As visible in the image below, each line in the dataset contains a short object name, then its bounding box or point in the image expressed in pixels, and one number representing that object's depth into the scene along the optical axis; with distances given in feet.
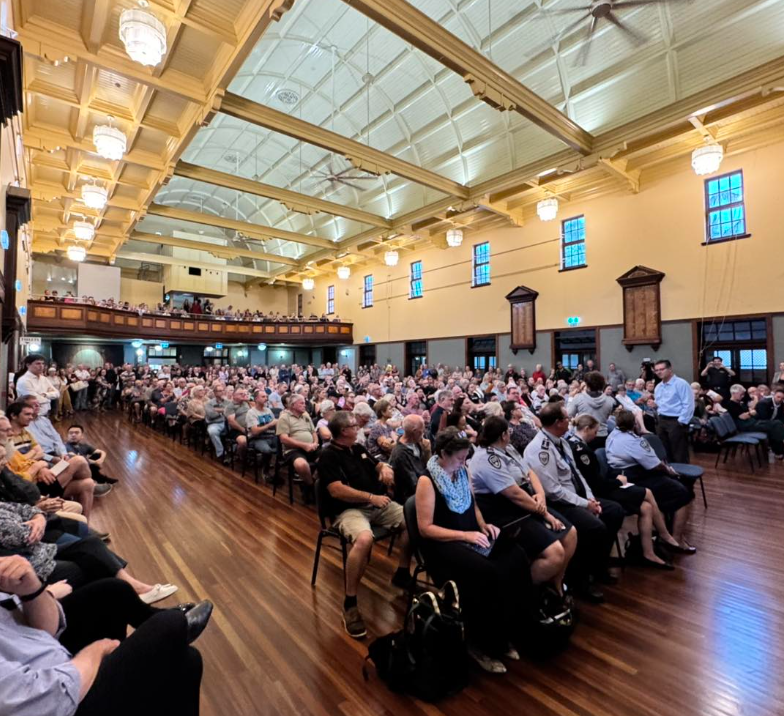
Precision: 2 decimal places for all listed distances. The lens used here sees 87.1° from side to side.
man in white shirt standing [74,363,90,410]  42.07
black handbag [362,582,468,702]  5.85
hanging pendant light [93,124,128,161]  21.47
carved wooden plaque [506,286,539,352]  39.91
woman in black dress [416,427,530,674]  6.46
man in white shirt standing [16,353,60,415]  15.88
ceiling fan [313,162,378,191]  34.55
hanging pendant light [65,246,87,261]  38.76
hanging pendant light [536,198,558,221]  31.81
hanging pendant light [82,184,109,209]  28.04
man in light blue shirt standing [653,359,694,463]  14.90
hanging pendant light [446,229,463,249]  39.45
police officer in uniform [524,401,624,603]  8.41
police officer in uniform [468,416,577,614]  7.36
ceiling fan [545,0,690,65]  18.67
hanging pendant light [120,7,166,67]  14.55
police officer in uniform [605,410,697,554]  10.21
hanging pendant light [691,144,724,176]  23.89
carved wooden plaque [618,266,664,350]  31.91
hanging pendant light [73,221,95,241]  34.16
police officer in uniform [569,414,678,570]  9.74
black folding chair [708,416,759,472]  17.65
